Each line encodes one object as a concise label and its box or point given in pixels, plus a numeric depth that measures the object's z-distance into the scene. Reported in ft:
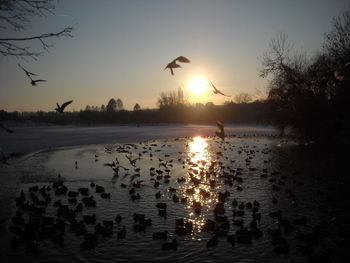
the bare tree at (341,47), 64.13
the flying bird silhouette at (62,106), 21.61
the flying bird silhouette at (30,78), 14.91
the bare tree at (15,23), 18.49
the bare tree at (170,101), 428.15
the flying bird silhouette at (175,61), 15.60
